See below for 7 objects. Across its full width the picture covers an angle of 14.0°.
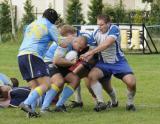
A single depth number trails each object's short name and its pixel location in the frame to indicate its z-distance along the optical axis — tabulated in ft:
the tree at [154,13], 149.24
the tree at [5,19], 155.92
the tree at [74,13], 160.04
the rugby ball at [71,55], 37.37
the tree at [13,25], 148.05
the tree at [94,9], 157.66
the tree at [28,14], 164.35
